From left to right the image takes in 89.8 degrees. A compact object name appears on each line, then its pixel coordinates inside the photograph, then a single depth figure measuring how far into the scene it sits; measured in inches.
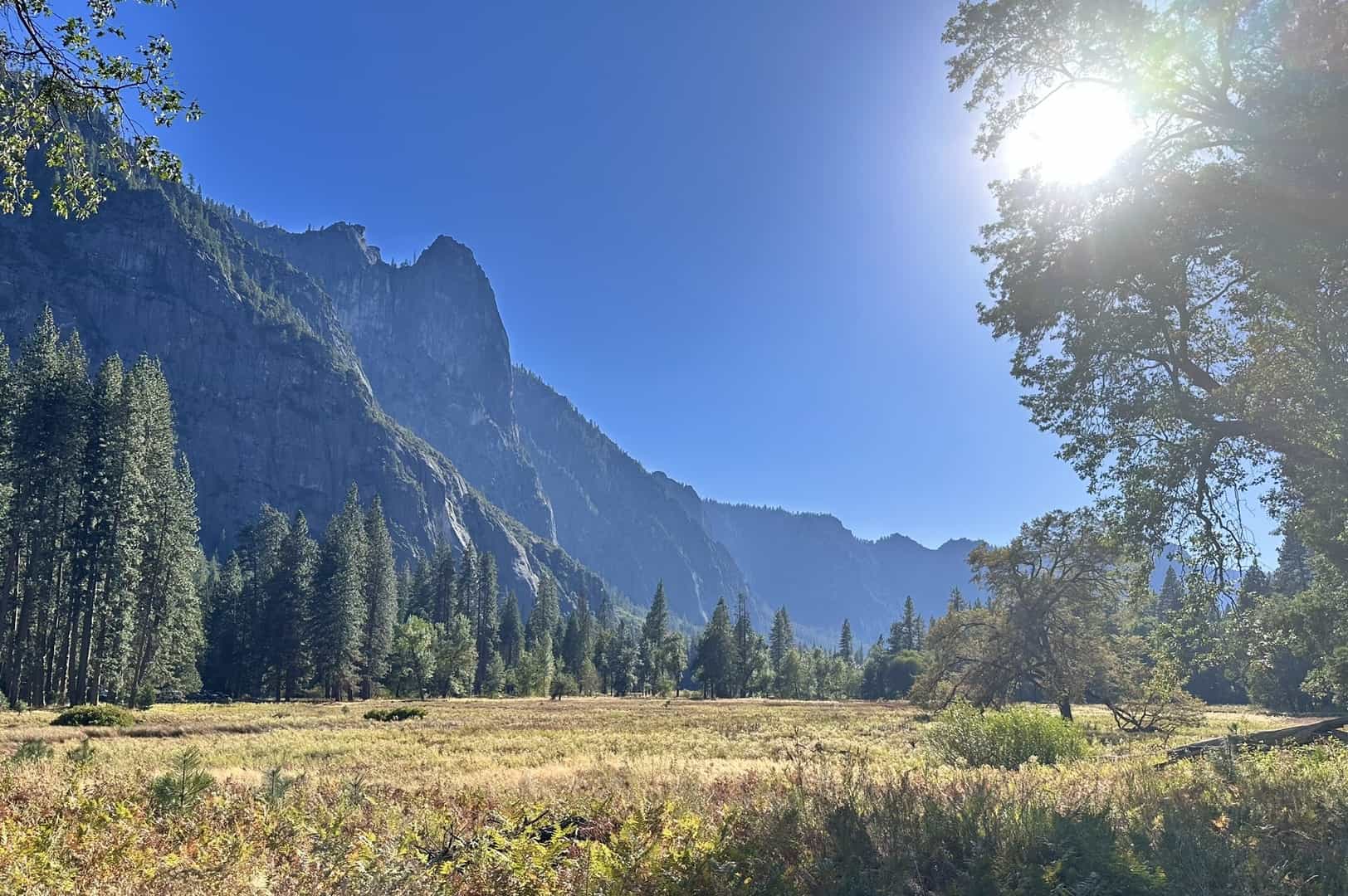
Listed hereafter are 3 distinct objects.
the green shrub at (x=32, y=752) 492.7
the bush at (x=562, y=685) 3083.2
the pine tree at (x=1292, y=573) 1935.3
